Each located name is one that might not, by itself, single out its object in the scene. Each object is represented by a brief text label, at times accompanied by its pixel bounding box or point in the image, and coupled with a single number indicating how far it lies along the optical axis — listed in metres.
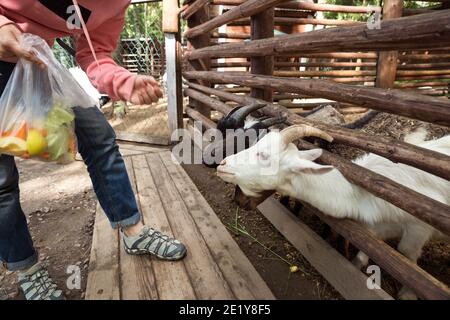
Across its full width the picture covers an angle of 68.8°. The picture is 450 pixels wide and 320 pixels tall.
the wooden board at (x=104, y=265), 1.79
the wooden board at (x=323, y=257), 1.87
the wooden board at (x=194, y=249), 1.78
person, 1.47
